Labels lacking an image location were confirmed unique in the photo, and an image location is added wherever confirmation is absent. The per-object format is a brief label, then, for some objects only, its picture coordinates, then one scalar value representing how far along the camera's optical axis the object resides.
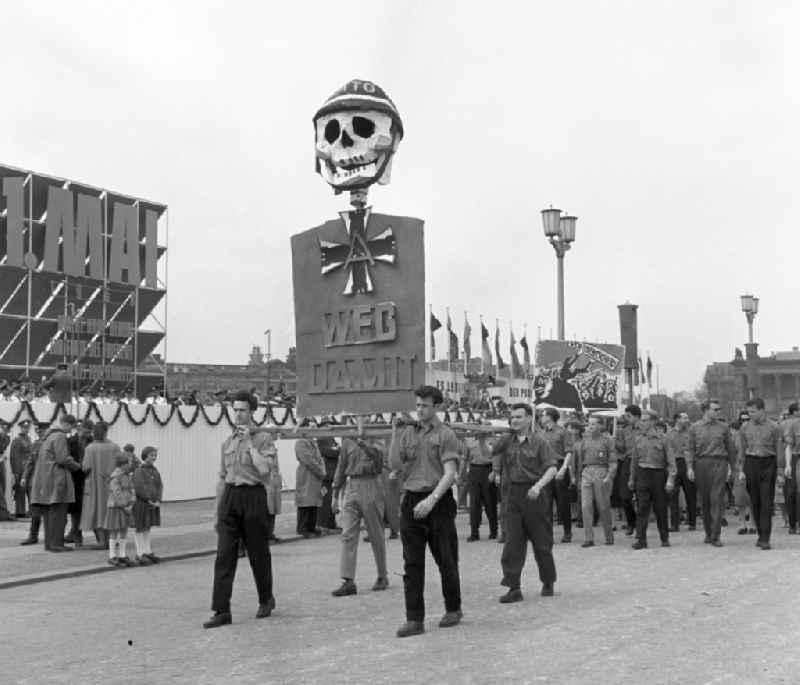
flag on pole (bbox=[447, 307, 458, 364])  49.97
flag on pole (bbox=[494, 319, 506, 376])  54.62
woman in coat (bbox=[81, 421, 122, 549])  14.26
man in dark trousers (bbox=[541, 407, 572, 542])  15.70
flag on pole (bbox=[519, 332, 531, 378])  57.81
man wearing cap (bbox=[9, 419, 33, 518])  19.66
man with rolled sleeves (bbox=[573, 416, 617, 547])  14.74
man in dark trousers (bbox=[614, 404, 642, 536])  16.62
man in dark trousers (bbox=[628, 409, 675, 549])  14.64
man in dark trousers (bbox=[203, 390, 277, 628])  8.89
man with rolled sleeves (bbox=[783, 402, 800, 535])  15.42
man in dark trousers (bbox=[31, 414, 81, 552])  14.74
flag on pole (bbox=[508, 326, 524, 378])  54.75
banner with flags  18.91
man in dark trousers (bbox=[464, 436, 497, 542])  15.85
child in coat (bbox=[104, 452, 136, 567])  13.18
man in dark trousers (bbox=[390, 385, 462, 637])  8.30
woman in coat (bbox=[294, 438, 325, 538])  16.66
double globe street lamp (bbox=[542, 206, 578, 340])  20.81
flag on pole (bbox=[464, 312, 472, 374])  51.94
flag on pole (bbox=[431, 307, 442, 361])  44.25
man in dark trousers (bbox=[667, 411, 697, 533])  16.72
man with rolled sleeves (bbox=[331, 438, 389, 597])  10.72
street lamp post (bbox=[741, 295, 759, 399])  32.88
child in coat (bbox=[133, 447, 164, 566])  13.52
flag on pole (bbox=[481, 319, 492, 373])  51.22
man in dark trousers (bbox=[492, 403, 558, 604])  9.92
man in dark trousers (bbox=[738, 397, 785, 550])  13.84
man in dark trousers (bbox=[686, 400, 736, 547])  14.19
